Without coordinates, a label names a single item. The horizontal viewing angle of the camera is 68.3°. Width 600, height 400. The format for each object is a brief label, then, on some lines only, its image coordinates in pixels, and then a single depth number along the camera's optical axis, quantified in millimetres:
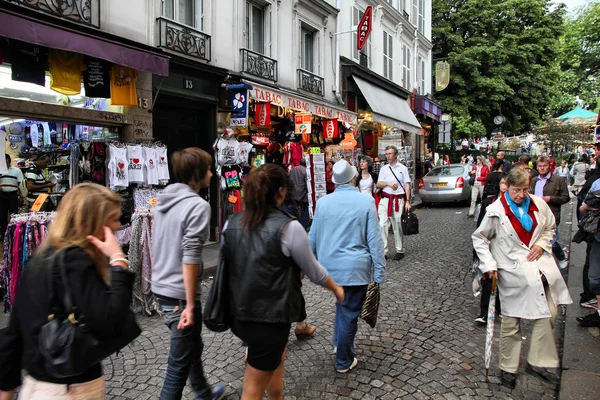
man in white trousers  7793
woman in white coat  3525
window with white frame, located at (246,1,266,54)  10938
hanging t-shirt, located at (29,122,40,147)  7125
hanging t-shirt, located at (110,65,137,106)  7148
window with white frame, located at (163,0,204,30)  9086
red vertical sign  15195
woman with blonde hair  1739
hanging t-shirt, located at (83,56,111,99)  6875
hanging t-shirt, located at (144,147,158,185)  7429
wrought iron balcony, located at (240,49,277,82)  10422
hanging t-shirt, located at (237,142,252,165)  9266
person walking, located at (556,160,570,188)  19016
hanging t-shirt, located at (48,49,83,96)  6375
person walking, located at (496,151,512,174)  8739
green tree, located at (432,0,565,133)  25641
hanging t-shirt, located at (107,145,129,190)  6934
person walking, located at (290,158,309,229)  9055
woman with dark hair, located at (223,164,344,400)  2395
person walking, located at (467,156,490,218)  13014
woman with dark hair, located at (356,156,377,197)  7652
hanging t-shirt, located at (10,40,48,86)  5969
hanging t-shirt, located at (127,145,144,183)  7203
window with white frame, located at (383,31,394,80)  18797
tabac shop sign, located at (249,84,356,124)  9625
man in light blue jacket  3605
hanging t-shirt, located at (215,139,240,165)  8938
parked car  15305
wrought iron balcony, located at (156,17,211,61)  8391
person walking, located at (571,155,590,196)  12148
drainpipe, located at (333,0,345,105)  14578
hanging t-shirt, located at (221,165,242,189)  9141
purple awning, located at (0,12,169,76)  5047
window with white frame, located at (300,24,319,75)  13424
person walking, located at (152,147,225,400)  2711
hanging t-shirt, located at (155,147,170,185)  7625
